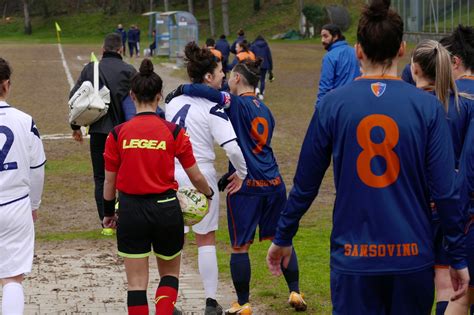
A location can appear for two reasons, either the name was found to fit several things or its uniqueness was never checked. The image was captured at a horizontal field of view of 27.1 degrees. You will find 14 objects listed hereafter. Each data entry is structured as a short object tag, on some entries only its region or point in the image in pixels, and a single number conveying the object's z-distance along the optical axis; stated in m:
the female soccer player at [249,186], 7.18
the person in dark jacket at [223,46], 33.23
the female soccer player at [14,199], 5.90
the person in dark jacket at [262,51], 28.39
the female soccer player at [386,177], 4.24
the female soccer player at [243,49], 23.66
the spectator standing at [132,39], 50.28
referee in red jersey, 5.98
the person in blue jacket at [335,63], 12.22
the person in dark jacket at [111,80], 9.78
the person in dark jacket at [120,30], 50.82
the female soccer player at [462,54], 5.71
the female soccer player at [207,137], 6.91
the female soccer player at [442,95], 5.23
